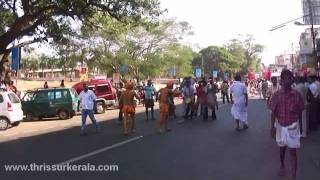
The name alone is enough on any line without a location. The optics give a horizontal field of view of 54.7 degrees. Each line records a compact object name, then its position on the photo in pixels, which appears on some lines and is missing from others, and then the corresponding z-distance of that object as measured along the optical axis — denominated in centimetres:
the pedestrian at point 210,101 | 1243
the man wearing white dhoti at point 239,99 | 972
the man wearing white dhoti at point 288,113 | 491
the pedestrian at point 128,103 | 930
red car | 1895
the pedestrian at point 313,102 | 914
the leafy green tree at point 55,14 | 1391
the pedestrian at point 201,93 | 1255
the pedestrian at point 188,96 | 1276
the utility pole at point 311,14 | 2015
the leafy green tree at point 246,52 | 7637
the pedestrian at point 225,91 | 2067
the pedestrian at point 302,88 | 866
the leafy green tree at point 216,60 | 7122
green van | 1591
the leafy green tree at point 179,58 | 3444
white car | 1232
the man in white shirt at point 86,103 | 972
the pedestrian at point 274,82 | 1111
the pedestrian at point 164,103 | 948
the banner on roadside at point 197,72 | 4136
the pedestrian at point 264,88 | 2255
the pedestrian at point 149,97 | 1315
